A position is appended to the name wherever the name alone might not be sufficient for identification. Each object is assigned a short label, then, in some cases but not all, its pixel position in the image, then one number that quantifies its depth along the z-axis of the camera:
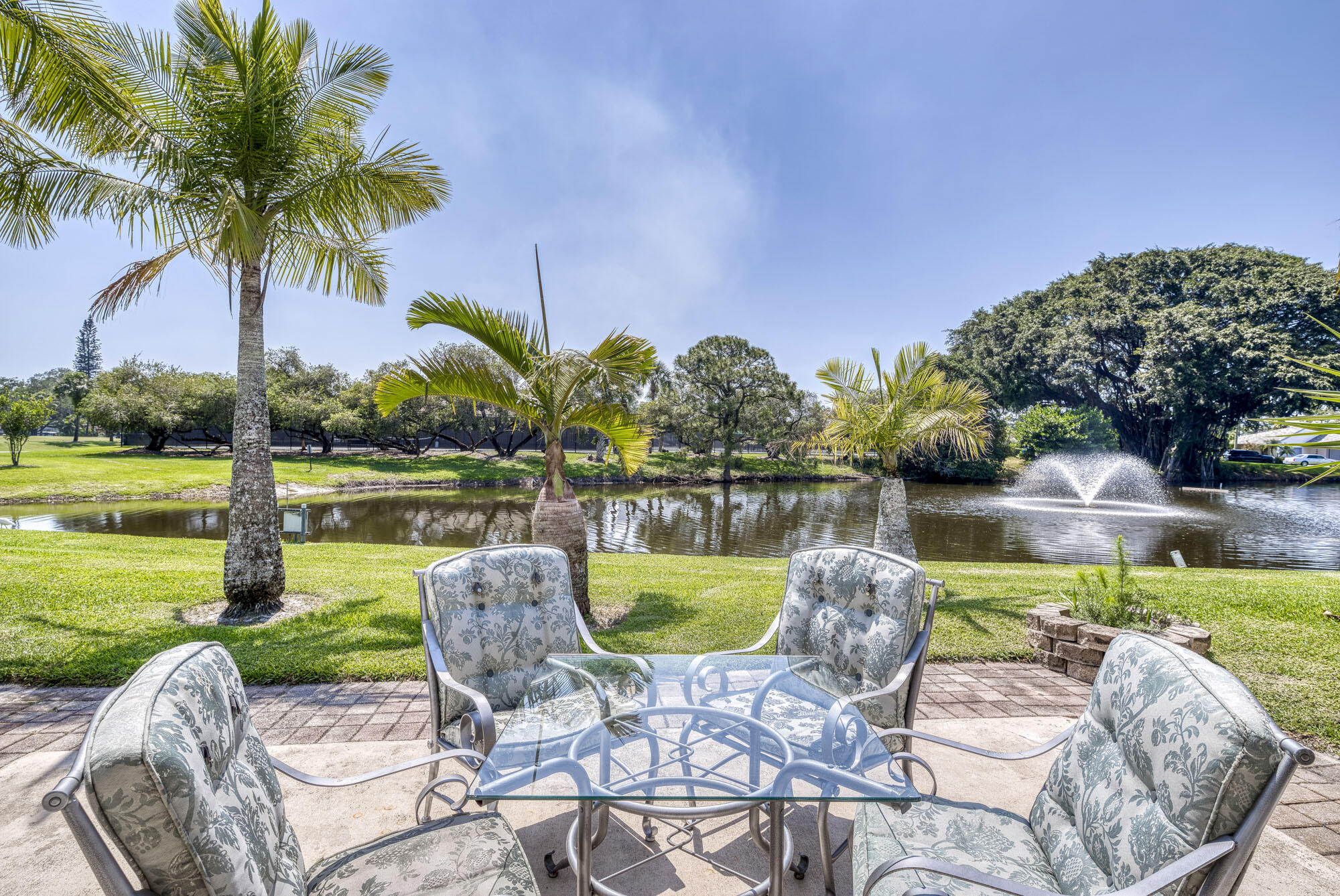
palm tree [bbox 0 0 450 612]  4.44
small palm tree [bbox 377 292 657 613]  4.68
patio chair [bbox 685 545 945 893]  2.06
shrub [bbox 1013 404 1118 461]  28.28
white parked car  33.38
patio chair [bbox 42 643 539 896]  0.94
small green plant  3.93
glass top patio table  1.60
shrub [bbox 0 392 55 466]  20.84
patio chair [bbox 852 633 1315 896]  1.12
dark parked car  34.25
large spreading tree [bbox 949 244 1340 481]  22.50
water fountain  18.42
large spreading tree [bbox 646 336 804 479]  27.34
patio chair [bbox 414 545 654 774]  2.35
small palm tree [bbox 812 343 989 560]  5.44
